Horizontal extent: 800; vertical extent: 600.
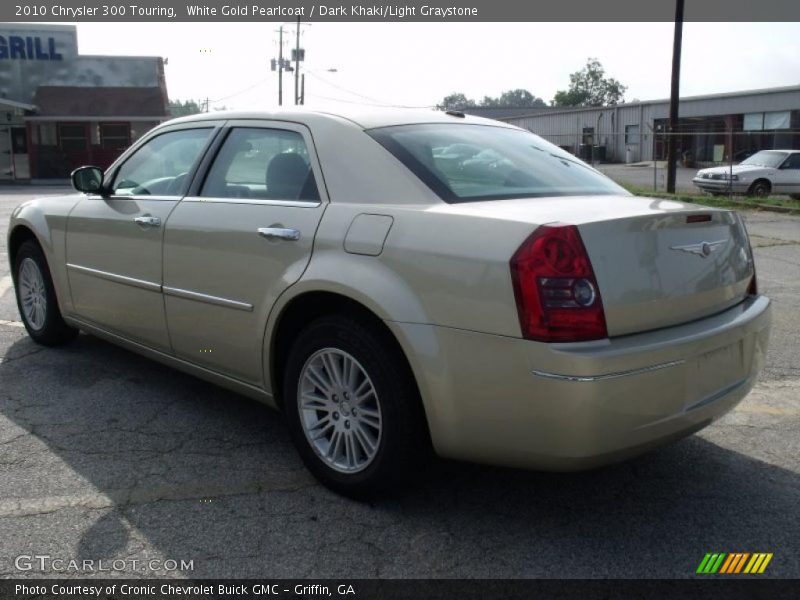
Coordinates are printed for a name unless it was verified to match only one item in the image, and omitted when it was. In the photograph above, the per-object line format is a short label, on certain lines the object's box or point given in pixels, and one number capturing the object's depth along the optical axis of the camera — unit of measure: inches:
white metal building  1439.5
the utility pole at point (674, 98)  791.1
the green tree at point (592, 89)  3976.4
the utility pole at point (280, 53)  2319.8
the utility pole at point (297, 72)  2022.6
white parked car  818.8
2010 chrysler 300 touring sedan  109.0
